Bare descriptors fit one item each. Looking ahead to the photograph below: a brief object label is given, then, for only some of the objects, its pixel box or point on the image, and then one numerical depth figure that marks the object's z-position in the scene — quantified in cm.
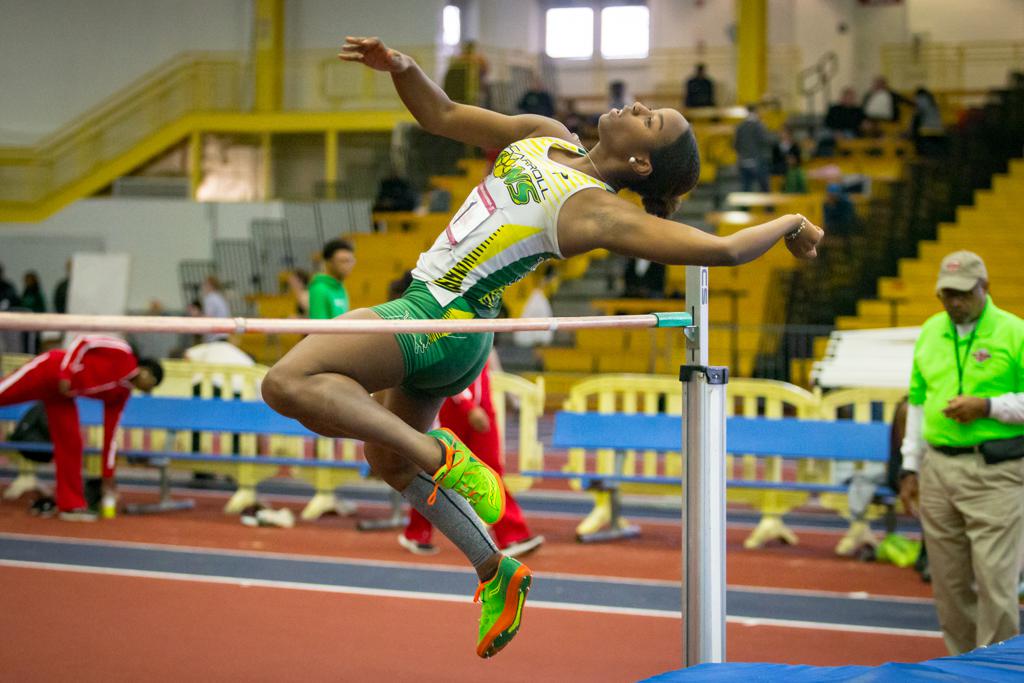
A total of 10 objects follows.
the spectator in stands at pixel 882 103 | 2075
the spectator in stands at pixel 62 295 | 2097
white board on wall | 2125
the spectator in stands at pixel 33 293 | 2066
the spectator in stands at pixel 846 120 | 2053
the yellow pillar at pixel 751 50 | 2242
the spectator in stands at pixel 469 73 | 2291
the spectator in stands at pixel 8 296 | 2005
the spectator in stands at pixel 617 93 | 2298
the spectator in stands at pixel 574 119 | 2123
